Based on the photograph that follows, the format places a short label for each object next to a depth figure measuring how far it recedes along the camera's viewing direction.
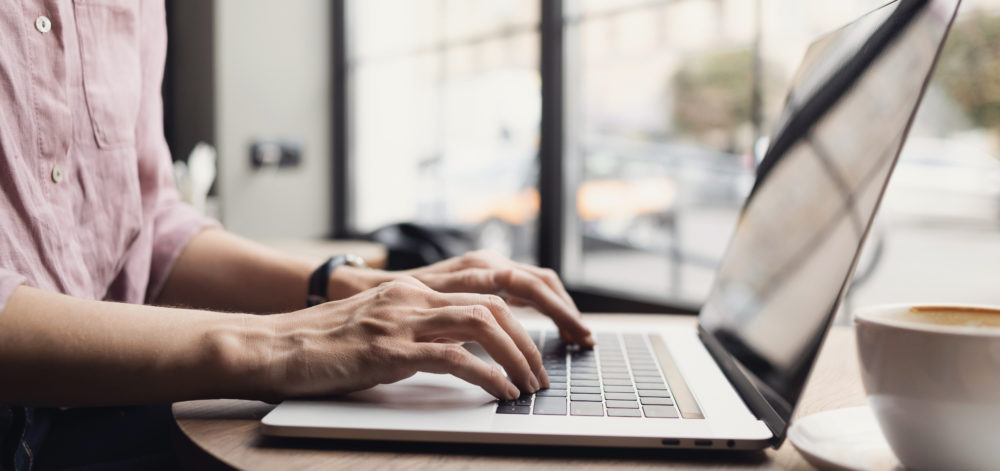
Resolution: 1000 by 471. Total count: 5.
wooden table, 0.44
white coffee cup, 0.37
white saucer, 0.42
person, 0.51
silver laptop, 0.45
